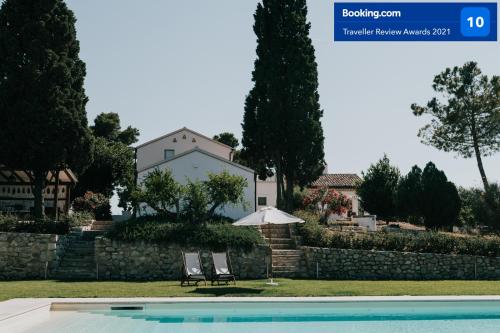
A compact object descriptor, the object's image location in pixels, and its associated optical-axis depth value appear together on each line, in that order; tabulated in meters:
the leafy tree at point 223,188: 27.92
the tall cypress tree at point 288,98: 33.81
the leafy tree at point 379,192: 46.25
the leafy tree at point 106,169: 48.41
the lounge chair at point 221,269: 20.28
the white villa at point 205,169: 32.34
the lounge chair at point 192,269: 20.37
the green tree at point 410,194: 37.03
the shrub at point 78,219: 27.85
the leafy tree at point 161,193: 27.64
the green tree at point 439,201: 35.97
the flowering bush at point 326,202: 34.28
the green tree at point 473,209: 37.72
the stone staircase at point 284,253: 24.94
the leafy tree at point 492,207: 36.56
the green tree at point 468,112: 39.81
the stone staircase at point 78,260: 24.34
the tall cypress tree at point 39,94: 28.02
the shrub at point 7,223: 25.57
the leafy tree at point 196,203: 27.64
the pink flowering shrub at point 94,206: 38.06
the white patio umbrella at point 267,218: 20.48
